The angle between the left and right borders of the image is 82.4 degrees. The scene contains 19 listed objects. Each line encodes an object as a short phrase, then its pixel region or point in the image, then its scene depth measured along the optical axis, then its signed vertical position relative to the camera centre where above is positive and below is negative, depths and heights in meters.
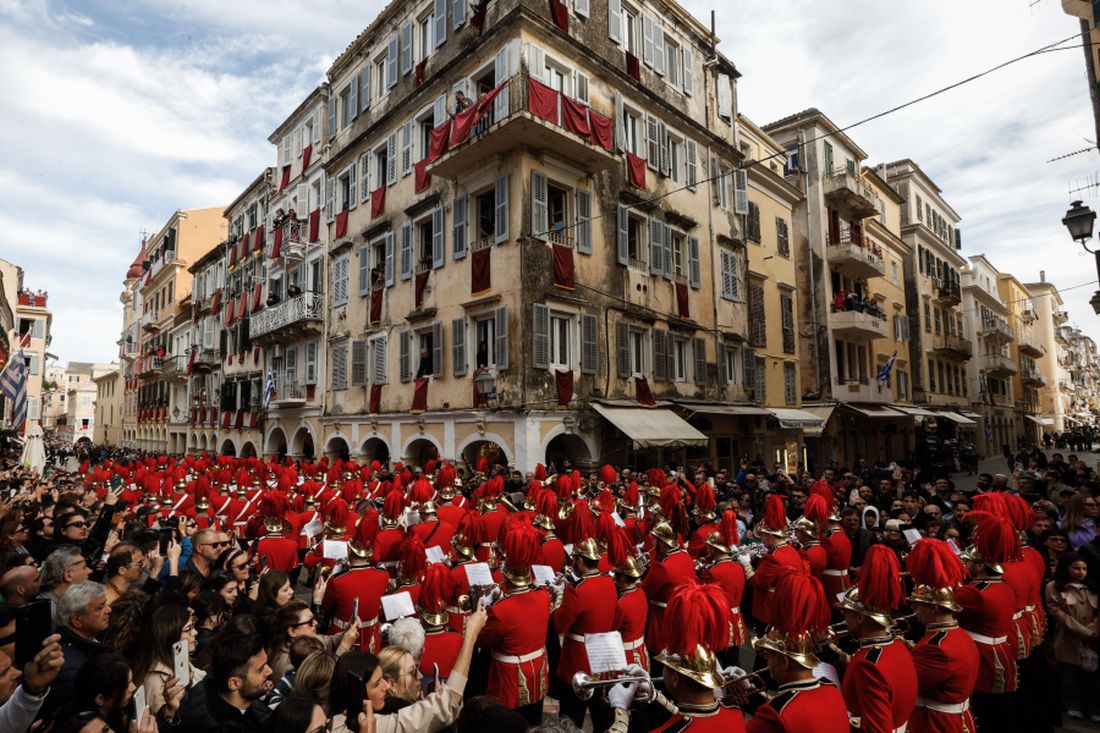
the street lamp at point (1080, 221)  9.77 +3.09
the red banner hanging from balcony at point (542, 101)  15.98 +8.37
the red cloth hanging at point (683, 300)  21.28 +4.21
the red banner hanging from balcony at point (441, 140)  18.25 +8.39
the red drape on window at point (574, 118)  16.83 +8.28
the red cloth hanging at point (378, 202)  22.27 +8.00
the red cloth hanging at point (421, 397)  19.22 +0.92
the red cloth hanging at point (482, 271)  17.53 +4.36
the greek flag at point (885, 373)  29.35 +2.33
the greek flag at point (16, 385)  16.83 +1.26
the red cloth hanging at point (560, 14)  17.70 +11.65
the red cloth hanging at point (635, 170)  19.69 +7.99
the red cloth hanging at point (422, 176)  20.05 +8.03
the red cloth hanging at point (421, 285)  19.77 +4.46
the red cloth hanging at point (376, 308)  21.79 +4.17
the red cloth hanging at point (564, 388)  16.88 +0.99
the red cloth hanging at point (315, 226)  26.44 +8.55
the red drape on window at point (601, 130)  17.64 +8.37
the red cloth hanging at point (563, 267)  17.19 +4.34
